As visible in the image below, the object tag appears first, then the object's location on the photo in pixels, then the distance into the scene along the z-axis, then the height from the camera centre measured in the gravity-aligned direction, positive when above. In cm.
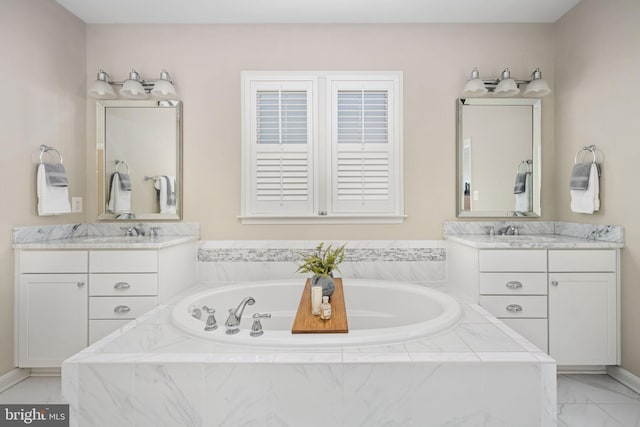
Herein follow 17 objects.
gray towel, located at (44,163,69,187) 229 +28
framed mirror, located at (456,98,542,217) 266 +47
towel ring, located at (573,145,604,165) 235 +48
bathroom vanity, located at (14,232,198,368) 216 -54
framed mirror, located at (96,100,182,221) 267 +45
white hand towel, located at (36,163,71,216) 226 +12
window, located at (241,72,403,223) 263 +56
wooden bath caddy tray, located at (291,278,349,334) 145 -52
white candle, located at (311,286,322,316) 169 -46
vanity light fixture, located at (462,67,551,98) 250 +100
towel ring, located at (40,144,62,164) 233 +47
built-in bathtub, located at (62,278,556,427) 120 -67
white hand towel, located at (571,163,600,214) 228 +14
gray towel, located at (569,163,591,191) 231 +27
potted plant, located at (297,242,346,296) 194 -35
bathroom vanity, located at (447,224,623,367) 213 -53
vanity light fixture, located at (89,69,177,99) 251 +99
